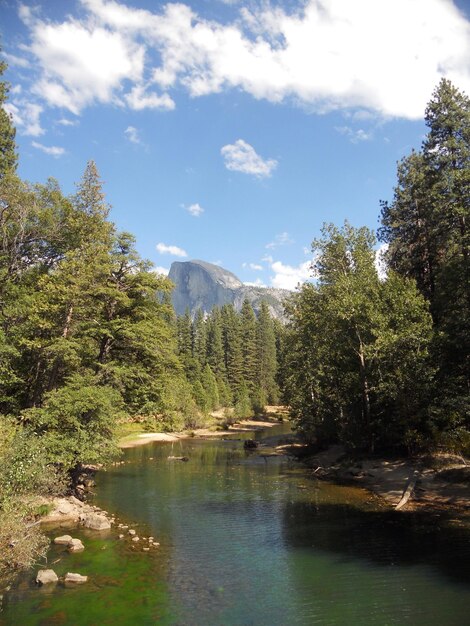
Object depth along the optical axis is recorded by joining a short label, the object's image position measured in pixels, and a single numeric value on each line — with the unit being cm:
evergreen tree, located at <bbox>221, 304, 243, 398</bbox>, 11288
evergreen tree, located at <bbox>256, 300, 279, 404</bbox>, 11586
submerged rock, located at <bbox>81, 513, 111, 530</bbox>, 2227
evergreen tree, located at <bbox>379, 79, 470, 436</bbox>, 2802
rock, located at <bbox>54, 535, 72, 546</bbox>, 1980
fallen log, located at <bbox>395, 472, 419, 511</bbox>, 2585
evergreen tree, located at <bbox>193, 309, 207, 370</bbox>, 11618
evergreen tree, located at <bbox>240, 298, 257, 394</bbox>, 11496
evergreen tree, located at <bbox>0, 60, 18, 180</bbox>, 3061
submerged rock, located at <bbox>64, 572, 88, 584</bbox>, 1585
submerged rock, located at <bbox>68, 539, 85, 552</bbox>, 1914
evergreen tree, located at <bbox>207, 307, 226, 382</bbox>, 11325
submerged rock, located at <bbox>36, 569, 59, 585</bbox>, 1561
